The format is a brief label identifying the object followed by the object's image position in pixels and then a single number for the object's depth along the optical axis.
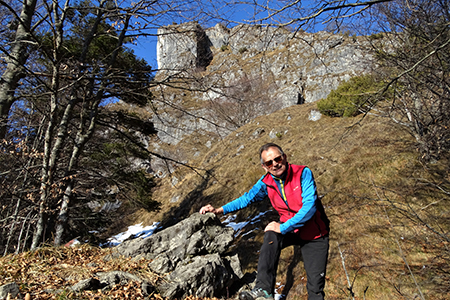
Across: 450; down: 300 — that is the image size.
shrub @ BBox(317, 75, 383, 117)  11.28
